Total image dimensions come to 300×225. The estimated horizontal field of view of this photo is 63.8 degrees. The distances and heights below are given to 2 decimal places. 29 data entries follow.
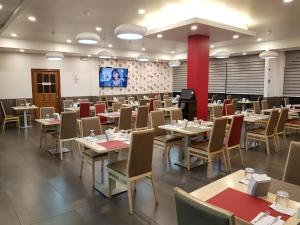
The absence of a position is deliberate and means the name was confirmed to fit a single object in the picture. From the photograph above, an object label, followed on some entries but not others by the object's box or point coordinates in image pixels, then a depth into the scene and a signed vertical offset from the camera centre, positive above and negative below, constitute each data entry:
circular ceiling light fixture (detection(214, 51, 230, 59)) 8.36 +1.27
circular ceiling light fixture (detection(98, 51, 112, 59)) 8.12 +1.22
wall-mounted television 11.65 +0.68
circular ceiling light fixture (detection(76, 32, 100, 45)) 4.62 +1.01
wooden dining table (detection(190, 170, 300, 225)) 1.69 -0.76
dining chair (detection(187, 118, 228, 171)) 3.90 -0.95
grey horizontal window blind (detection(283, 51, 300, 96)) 9.52 +0.68
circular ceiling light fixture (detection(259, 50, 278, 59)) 7.08 +1.08
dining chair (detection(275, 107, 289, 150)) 5.51 -0.72
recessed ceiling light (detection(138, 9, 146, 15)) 5.17 +1.72
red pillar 6.09 +0.58
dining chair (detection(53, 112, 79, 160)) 5.00 -0.78
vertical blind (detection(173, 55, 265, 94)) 10.46 +0.74
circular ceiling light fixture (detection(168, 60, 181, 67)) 10.70 +1.22
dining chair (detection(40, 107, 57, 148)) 5.56 -0.86
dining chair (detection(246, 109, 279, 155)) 5.22 -0.92
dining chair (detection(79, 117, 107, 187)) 3.66 -0.73
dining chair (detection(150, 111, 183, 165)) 4.54 -0.90
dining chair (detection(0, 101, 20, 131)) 8.22 -1.01
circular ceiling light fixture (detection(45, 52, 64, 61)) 7.39 +1.07
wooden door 10.04 +0.09
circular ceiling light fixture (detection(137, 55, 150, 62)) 9.52 +1.29
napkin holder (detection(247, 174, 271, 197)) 1.74 -0.69
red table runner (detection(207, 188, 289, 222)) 1.53 -0.77
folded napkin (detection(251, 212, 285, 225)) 1.43 -0.78
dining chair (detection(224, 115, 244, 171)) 4.16 -0.76
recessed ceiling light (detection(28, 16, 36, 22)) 5.76 +1.74
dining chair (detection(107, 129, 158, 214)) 2.85 -0.89
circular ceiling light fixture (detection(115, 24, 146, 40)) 4.06 +1.02
